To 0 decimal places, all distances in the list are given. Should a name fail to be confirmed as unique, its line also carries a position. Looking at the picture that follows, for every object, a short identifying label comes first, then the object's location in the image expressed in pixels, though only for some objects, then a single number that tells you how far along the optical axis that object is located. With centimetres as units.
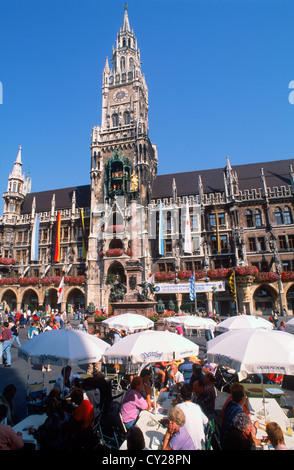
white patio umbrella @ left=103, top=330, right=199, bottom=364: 623
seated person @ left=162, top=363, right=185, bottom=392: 690
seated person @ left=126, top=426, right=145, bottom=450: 346
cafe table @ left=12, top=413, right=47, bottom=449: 450
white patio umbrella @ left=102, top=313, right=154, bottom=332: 1097
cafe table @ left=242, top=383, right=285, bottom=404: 690
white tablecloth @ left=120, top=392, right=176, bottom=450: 435
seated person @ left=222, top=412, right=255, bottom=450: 382
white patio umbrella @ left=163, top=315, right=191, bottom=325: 1409
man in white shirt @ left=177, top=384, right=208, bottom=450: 393
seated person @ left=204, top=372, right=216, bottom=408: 598
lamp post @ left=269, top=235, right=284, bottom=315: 3093
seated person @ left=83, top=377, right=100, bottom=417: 557
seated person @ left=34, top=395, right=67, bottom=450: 401
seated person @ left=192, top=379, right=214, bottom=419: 569
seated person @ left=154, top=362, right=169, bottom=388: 815
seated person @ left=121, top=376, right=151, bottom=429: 523
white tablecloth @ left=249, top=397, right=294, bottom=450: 467
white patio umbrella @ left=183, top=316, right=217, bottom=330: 1323
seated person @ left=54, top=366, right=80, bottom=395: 699
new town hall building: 3331
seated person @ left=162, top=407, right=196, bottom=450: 388
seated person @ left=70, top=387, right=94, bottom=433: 468
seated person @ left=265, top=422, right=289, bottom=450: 353
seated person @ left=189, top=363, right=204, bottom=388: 669
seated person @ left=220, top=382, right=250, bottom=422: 478
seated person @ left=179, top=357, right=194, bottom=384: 881
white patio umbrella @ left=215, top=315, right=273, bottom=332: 1069
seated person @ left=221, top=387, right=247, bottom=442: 446
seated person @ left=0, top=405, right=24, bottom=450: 373
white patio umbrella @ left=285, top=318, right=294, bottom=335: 1097
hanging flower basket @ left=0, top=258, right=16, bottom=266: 4130
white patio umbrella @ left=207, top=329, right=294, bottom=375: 530
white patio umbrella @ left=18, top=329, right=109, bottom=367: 617
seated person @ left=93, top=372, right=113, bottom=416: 592
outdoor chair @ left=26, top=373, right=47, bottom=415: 607
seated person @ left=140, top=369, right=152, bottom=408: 573
